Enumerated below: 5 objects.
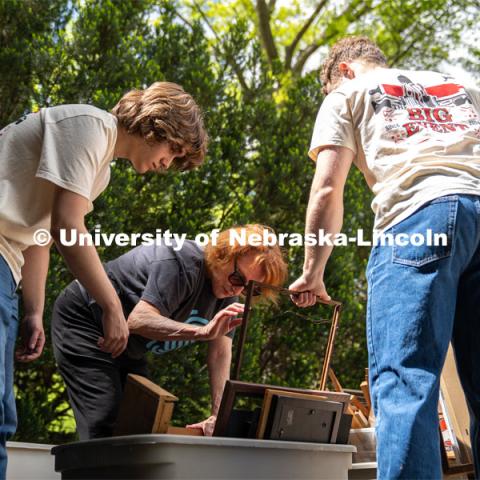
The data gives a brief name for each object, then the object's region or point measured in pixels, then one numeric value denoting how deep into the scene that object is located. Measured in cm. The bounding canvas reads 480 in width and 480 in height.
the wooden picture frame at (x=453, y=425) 251
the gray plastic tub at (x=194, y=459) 179
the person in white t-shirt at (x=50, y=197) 177
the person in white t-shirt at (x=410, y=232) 160
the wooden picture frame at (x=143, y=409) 201
